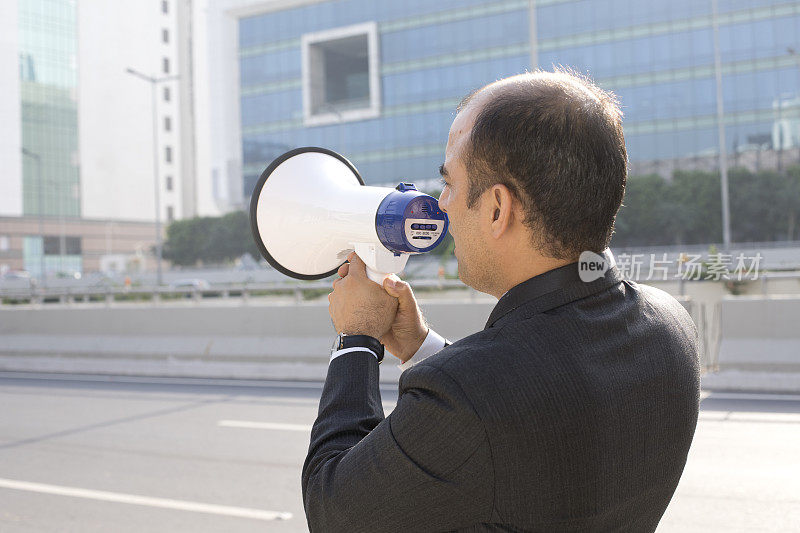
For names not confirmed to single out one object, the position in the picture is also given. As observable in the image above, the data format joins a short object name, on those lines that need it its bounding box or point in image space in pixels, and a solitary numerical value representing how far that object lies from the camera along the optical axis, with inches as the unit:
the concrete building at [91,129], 3208.7
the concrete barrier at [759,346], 379.9
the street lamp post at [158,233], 1920.2
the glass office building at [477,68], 2182.6
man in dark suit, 46.2
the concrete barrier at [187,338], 474.3
